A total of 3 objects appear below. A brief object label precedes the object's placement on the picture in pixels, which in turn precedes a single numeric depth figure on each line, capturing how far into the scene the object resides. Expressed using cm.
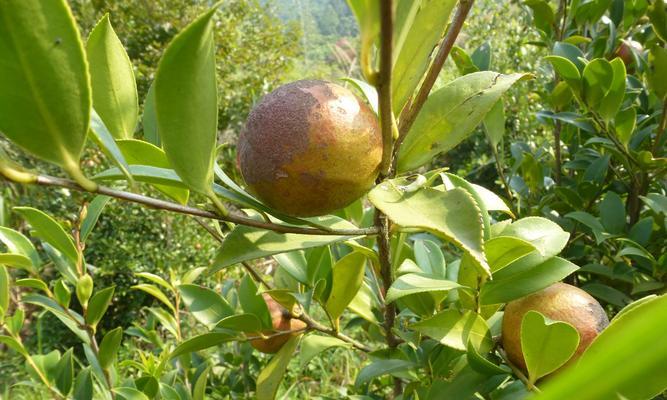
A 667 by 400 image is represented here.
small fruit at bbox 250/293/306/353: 25
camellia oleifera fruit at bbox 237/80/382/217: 13
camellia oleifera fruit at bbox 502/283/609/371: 18
